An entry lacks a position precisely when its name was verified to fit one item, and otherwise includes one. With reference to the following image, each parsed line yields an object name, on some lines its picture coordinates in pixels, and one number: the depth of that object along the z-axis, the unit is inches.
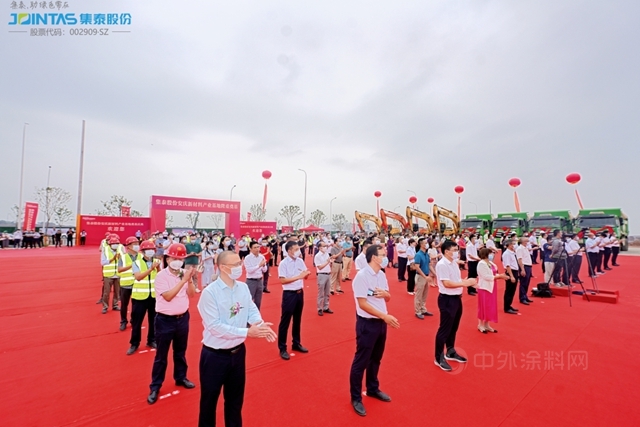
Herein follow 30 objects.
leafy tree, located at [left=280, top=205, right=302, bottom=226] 2273.6
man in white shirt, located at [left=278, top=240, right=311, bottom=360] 173.9
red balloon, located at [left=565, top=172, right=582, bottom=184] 630.5
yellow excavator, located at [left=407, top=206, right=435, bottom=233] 1095.6
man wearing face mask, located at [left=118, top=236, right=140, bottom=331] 192.2
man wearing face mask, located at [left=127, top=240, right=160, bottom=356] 167.8
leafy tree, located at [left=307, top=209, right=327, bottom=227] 2564.0
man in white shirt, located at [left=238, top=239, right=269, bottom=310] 218.5
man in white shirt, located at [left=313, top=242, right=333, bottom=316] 261.1
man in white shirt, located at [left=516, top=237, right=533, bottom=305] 289.8
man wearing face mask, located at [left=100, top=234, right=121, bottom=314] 260.7
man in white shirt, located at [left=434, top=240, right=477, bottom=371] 160.4
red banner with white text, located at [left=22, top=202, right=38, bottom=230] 968.0
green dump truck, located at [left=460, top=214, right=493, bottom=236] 828.0
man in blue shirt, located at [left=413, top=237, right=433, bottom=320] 259.1
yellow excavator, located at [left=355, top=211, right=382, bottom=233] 1124.5
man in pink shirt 128.0
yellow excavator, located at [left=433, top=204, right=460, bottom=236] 1023.6
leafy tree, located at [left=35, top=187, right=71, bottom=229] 1389.0
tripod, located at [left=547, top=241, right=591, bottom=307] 345.7
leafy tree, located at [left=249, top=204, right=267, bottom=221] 2201.0
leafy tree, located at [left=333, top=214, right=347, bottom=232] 2802.7
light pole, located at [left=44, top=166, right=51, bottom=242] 1388.2
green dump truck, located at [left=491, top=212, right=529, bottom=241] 788.6
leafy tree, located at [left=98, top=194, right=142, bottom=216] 1658.5
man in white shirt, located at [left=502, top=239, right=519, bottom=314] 264.4
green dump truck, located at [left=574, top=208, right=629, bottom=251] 660.7
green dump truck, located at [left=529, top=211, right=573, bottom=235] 737.7
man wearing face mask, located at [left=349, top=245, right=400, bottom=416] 123.0
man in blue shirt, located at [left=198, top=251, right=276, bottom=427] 88.4
